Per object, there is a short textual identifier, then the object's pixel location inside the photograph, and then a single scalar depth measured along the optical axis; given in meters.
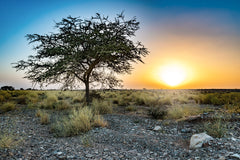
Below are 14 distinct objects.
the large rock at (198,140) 5.27
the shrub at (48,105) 14.59
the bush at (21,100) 17.98
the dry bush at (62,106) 13.93
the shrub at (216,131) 6.04
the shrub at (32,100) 17.98
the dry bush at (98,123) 7.68
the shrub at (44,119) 9.06
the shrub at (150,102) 18.12
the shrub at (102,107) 11.63
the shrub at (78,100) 20.08
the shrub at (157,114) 10.39
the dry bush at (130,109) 14.02
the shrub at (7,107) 12.92
